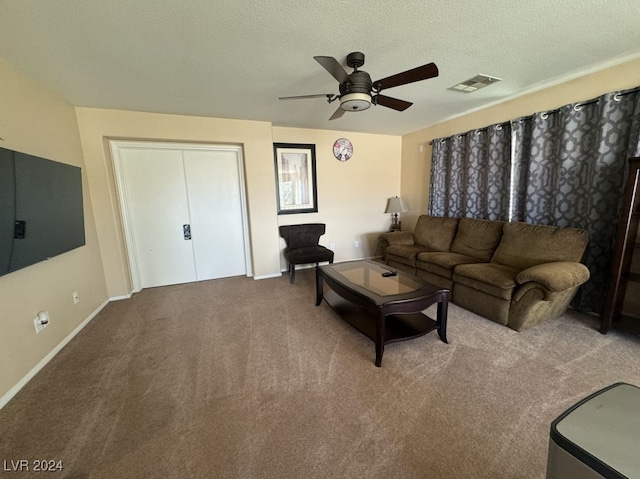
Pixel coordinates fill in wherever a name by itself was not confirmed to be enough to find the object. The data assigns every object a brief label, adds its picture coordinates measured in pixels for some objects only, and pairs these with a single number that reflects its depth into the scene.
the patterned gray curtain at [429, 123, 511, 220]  3.19
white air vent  2.52
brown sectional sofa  2.21
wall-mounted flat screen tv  1.75
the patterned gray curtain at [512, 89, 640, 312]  2.27
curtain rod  2.18
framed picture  4.14
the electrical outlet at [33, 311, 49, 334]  2.05
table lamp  4.63
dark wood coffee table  1.95
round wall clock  4.45
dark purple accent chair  3.68
